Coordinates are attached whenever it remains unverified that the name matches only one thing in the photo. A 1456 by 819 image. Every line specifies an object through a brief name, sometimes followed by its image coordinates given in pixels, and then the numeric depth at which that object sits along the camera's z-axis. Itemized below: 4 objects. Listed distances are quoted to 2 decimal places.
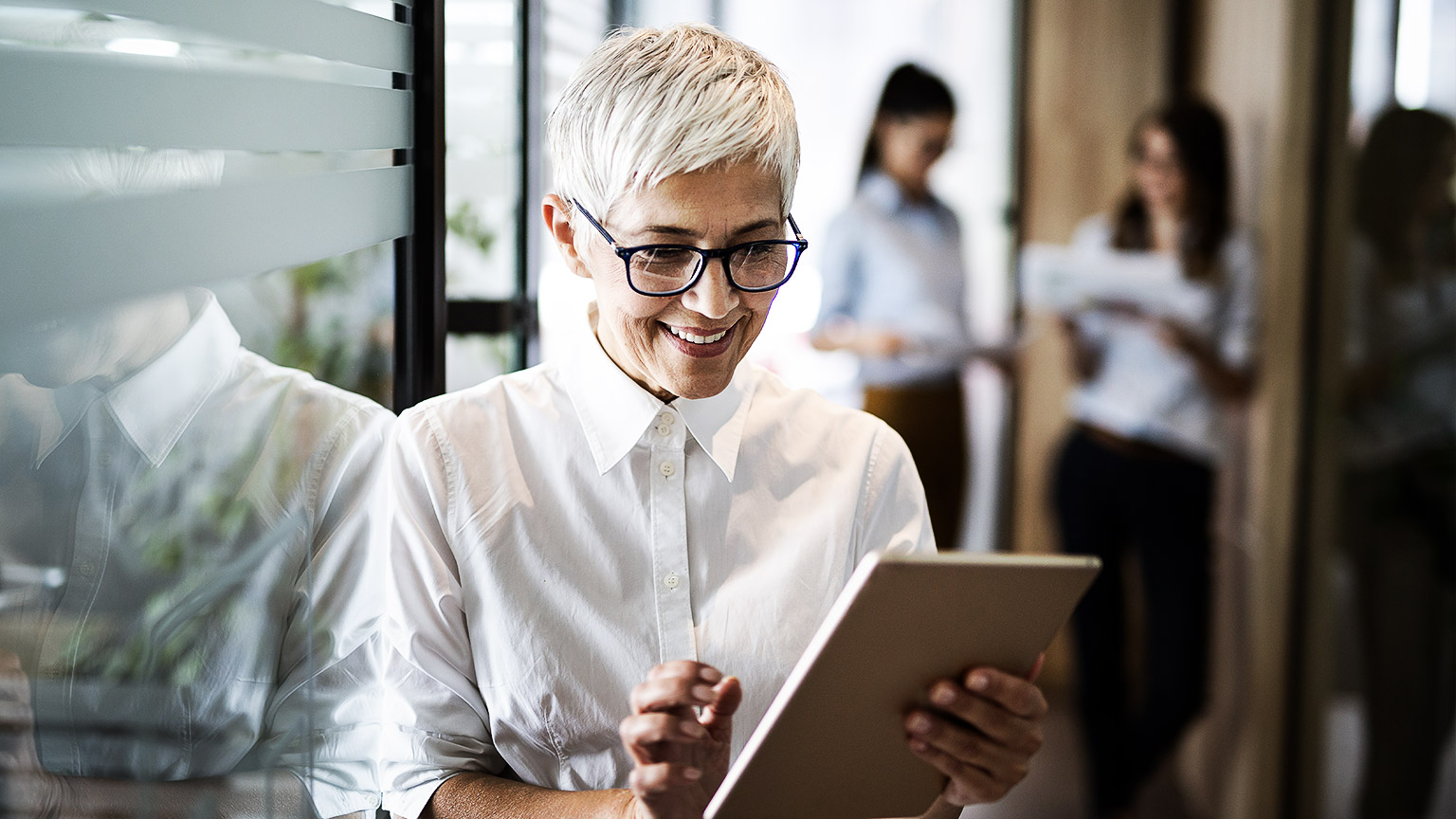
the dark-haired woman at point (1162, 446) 2.93
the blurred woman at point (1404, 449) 2.50
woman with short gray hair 1.03
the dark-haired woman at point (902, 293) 3.17
